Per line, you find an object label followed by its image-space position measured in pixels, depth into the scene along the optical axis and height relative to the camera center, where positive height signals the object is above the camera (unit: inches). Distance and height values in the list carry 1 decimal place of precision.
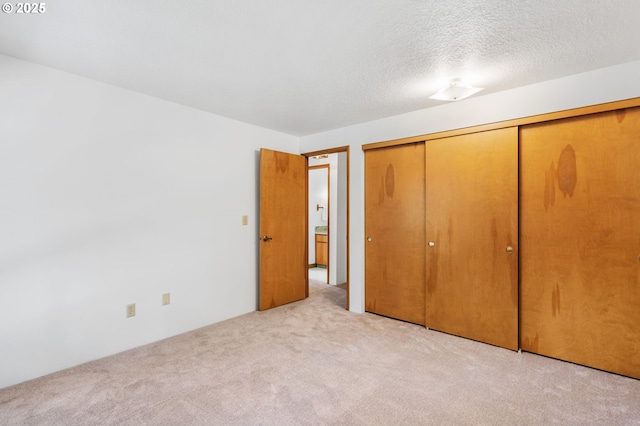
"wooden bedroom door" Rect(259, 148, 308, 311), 147.0 -8.6
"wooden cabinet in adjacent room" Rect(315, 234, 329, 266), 259.6 -32.9
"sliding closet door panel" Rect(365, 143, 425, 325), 128.6 -9.3
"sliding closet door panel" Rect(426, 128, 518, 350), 105.0 -9.3
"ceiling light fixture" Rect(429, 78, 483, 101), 96.0 +38.8
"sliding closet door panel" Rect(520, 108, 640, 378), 86.6 -9.1
